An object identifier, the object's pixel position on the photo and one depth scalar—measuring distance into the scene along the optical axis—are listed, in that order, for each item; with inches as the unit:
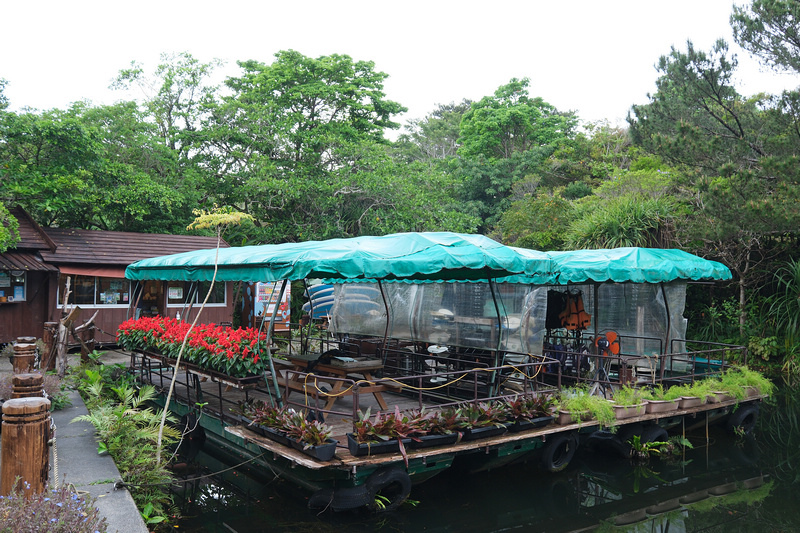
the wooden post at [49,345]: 462.0
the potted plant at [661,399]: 375.9
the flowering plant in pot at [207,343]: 320.8
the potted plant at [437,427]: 276.2
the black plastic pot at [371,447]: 257.8
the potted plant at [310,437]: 249.1
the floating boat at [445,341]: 287.0
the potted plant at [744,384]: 421.4
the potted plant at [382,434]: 260.2
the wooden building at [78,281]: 627.8
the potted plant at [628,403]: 358.3
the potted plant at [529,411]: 313.3
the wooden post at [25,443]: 162.6
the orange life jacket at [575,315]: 487.8
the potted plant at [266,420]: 279.3
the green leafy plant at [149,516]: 236.9
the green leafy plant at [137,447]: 261.9
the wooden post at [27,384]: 199.3
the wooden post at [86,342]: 489.4
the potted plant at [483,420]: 293.4
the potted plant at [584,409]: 335.3
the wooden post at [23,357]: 338.3
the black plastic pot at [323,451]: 247.4
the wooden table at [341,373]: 311.6
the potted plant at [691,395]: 392.2
